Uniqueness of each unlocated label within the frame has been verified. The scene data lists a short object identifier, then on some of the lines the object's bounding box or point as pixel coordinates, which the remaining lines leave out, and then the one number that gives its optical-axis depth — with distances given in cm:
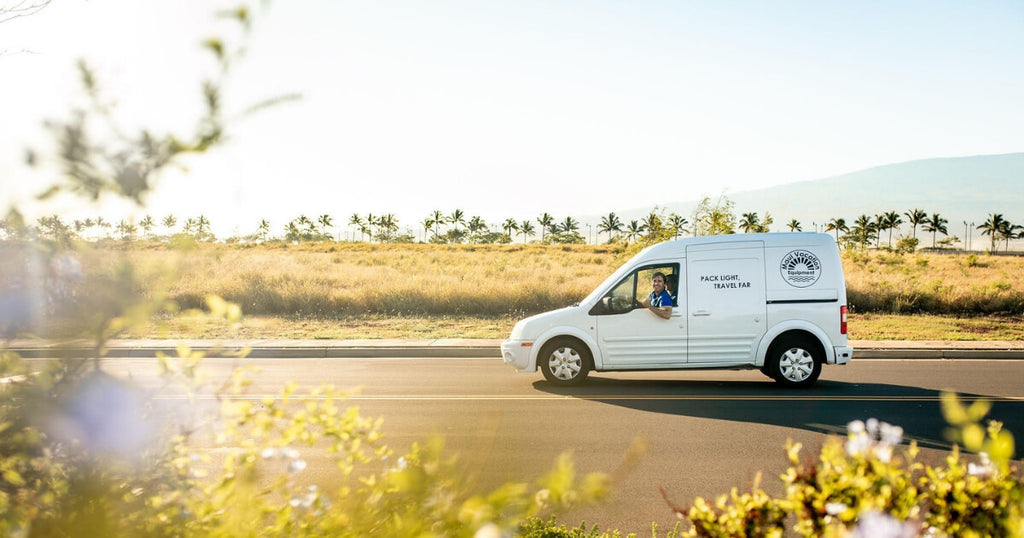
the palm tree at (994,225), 15425
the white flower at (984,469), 258
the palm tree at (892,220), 16988
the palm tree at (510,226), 17562
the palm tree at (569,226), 16338
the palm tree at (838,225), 13862
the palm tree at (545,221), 17450
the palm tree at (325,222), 16388
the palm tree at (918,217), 16102
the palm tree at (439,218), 17175
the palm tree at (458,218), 16975
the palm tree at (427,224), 16946
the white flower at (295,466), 242
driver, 1134
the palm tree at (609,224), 17360
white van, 1130
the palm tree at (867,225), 12630
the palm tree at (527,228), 18425
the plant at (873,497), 237
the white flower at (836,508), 210
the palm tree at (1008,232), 15238
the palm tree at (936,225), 16462
